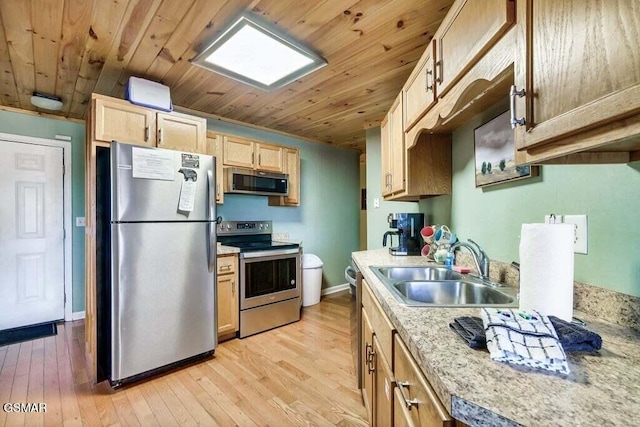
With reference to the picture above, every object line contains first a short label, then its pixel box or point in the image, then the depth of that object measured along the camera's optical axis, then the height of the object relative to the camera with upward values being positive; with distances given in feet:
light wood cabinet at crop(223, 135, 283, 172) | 9.99 +2.11
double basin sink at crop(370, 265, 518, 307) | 3.85 -1.12
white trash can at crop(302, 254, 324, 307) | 12.14 -2.75
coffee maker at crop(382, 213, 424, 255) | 7.41 -0.54
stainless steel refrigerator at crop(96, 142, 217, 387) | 6.24 -1.01
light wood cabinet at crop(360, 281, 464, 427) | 2.19 -1.71
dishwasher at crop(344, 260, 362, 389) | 6.03 -2.23
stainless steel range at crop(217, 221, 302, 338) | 9.15 -2.18
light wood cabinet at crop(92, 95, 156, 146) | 6.74 +2.20
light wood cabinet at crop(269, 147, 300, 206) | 11.76 +1.29
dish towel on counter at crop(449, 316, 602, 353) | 2.09 -0.94
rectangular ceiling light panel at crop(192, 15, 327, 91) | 5.53 +3.37
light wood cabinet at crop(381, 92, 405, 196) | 6.47 +1.46
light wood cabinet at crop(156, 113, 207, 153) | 7.59 +2.18
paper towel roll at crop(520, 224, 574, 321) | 2.55 -0.52
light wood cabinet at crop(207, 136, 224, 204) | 9.55 +1.95
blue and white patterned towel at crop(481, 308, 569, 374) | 1.90 -0.89
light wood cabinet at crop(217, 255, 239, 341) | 8.61 -2.48
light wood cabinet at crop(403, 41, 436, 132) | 4.51 +2.11
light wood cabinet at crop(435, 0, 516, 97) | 2.75 +1.96
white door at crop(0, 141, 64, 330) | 9.27 -0.64
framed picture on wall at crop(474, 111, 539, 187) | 4.23 +0.91
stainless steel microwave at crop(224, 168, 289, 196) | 9.85 +1.10
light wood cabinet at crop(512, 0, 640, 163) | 1.64 +0.88
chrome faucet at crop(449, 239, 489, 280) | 4.52 -0.73
